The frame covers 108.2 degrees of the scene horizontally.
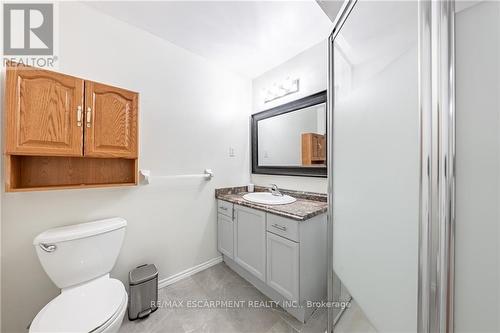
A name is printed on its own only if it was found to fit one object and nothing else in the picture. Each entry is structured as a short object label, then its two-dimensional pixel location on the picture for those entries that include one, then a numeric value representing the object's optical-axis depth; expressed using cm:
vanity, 125
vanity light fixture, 190
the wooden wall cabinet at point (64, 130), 100
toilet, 88
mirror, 168
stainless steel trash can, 130
